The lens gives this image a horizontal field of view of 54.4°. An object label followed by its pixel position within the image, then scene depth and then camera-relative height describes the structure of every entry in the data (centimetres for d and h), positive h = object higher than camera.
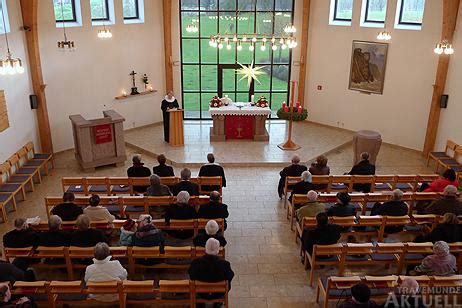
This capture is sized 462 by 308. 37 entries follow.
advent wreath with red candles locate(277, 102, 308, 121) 1362 -282
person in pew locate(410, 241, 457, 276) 663 -351
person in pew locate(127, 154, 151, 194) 1028 -347
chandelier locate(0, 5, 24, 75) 882 -100
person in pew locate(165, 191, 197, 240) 808 -336
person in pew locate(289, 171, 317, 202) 933 -341
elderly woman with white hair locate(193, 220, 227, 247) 691 -344
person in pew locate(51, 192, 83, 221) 816 -341
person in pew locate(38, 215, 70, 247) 725 -346
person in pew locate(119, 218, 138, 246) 760 -355
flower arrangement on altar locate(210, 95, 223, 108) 1469 -274
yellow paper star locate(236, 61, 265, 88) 1491 -178
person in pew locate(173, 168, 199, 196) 909 -331
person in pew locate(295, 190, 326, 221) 838 -343
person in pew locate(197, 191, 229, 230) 818 -340
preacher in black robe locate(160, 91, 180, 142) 1425 -274
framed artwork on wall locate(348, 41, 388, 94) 1467 -157
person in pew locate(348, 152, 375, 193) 1051 -341
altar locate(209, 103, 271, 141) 1450 -336
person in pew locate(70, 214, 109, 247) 719 -340
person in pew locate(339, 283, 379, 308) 546 -328
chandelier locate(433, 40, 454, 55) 1140 -74
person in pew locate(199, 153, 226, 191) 1014 -337
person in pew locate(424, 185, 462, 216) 845 -338
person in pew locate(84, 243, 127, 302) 641 -354
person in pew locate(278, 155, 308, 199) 1045 -344
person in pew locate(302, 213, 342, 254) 738 -344
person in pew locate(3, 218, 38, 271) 722 -348
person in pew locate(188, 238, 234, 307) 629 -340
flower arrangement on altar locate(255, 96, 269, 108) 1475 -274
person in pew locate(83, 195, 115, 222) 809 -339
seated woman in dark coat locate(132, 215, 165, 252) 724 -340
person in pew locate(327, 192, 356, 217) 826 -338
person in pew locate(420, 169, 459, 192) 959 -339
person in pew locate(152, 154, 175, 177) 1024 -338
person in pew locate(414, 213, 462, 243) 745 -344
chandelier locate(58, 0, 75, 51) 1296 -84
